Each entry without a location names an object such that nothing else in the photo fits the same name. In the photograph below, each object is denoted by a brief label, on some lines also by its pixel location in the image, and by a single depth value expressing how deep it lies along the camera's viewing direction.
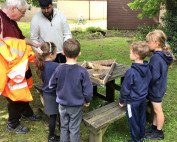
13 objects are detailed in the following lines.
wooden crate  2.77
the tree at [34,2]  6.29
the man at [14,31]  2.61
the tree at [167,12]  5.65
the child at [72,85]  2.31
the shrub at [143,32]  6.36
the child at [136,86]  2.47
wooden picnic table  3.00
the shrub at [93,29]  9.21
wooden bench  2.43
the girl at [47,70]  2.50
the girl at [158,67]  2.57
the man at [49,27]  3.01
